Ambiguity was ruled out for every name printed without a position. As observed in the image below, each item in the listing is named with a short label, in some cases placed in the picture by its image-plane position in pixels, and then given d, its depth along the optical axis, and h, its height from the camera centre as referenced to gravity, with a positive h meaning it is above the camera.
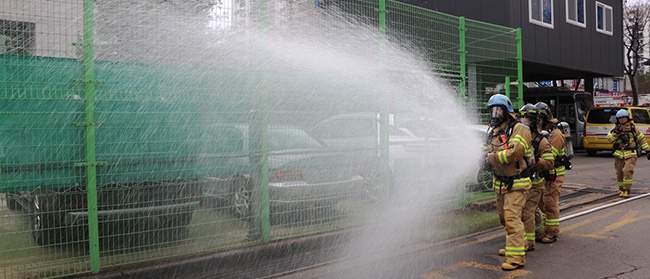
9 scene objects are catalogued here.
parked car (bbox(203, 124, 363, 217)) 5.39 -0.37
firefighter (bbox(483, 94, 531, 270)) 5.30 -0.36
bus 21.62 +1.02
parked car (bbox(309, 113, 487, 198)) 6.25 -0.09
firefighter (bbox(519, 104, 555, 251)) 6.03 -0.54
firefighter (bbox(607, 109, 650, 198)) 9.83 -0.32
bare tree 34.97 +7.07
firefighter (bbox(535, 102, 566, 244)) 6.47 -0.69
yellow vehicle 19.67 +0.21
